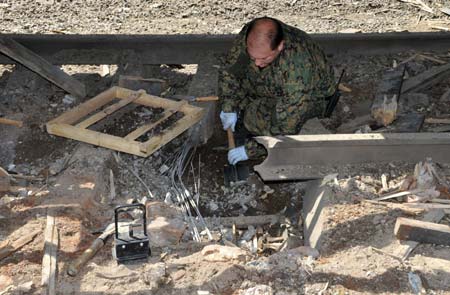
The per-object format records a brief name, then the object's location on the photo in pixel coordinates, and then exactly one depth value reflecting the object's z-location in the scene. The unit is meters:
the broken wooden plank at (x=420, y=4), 10.02
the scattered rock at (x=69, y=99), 7.40
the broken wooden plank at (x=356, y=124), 6.76
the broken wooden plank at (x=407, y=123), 6.49
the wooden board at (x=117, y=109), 6.26
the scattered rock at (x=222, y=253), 4.90
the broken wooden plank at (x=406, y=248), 4.83
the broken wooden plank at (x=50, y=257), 4.55
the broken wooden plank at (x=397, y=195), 5.51
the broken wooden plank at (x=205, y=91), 6.95
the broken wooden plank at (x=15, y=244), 4.86
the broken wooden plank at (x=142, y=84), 7.38
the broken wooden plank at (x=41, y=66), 7.18
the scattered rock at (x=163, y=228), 5.18
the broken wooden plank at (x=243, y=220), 6.02
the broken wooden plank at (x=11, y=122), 6.89
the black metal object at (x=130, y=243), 4.73
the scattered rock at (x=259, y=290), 4.52
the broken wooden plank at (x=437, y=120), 6.87
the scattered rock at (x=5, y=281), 4.55
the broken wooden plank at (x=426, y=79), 7.64
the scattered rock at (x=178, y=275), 4.69
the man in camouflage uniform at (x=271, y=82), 5.99
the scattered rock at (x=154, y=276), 4.59
